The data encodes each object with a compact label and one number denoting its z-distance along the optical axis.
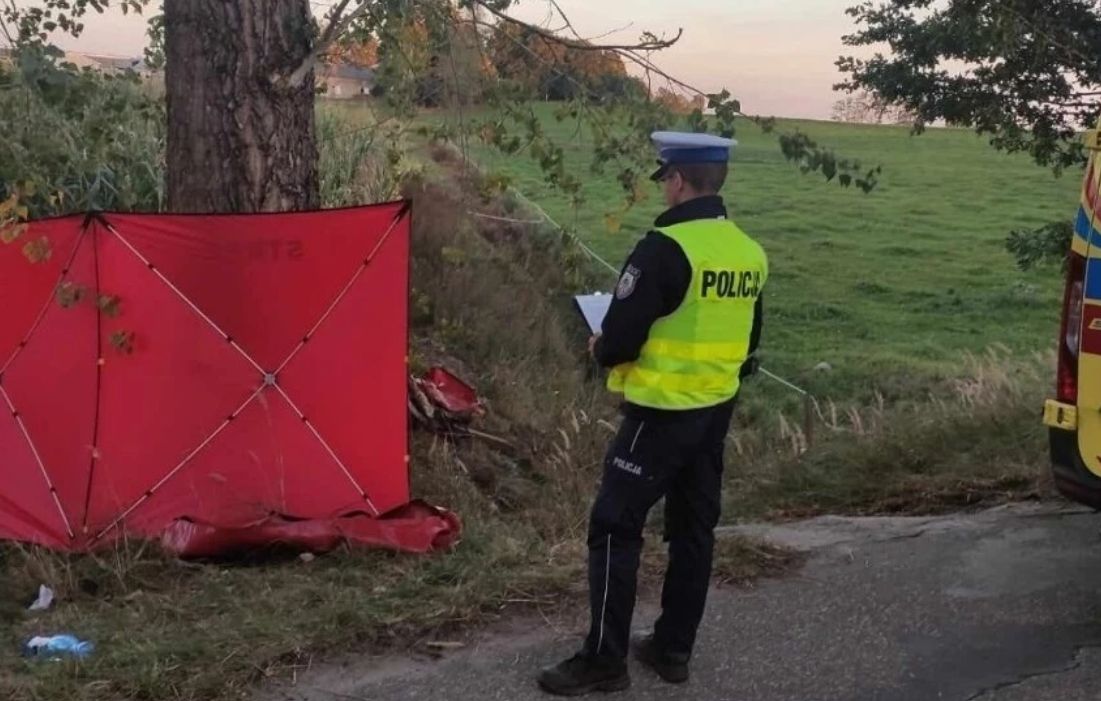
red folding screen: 6.41
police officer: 4.01
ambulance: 4.50
